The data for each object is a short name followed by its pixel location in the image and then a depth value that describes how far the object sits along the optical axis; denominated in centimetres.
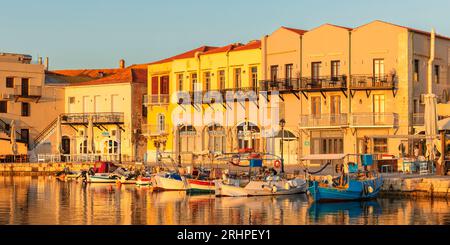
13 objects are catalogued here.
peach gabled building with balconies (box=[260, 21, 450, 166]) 5434
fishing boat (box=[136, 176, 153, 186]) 4998
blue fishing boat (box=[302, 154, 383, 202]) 3775
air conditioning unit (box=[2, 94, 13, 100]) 7162
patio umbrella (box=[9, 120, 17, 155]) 6688
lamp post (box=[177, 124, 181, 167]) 5463
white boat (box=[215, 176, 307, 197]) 4184
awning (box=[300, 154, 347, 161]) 4247
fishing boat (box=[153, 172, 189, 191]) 4638
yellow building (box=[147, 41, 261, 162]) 6172
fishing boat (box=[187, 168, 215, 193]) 4482
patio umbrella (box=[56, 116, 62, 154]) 6556
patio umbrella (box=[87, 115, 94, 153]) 6400
